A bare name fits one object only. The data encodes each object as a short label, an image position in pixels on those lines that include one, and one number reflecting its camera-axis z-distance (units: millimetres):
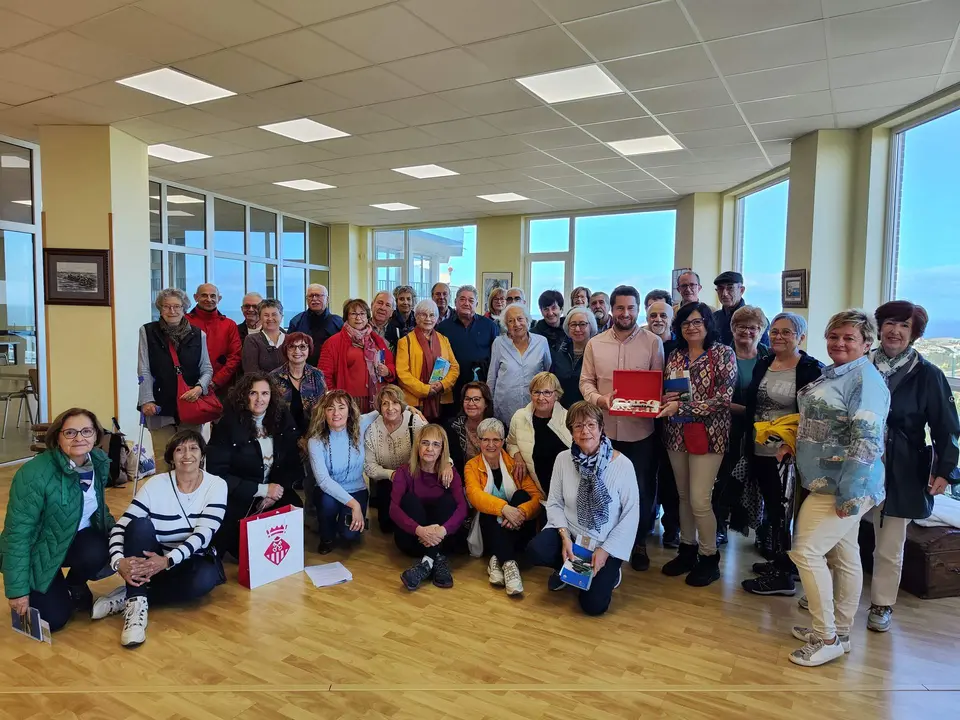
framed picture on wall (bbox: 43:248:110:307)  5816
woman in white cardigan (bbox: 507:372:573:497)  3488
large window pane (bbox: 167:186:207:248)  8812
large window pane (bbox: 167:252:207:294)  8953
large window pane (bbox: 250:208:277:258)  10484
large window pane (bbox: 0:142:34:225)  6090
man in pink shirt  3422
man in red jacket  4922
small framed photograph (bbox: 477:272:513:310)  11133
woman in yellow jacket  4305
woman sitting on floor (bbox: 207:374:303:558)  3451
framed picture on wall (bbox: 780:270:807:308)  5918
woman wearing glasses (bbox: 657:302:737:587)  3146
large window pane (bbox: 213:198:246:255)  9633
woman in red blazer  4293
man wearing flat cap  4355
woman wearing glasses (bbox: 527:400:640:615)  3010
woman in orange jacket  3387
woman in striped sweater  2783
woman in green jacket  2539
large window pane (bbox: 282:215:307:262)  11336
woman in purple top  3410
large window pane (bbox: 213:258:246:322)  9859
